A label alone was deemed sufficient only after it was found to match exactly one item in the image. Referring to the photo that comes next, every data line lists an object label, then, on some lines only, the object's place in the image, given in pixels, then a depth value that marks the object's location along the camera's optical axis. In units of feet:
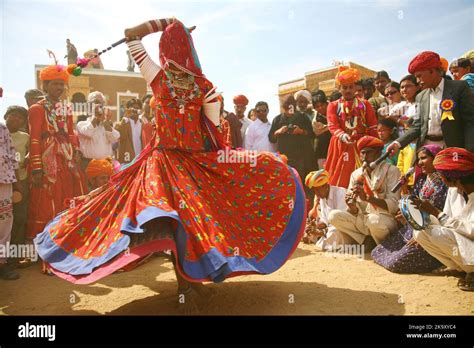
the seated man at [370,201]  17.06
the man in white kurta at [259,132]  29.25
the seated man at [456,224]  12.56
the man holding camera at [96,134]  22.89
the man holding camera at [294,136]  26.30
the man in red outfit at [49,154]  17.94
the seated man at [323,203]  19.97
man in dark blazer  15.64
